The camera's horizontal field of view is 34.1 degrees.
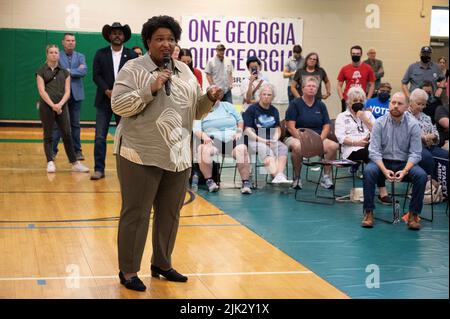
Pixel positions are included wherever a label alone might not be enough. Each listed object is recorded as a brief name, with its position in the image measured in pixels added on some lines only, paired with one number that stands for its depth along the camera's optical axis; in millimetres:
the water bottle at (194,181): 8914
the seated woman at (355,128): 8352
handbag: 8352
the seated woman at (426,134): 7827
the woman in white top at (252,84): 11734
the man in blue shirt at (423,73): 12562
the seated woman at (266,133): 8812
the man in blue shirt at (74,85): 10289
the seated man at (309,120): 8891
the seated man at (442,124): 8039
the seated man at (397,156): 6988
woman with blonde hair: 9523
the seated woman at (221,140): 8656
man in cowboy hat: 8984
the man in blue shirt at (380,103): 9648
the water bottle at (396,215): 7264
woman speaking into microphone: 4504
